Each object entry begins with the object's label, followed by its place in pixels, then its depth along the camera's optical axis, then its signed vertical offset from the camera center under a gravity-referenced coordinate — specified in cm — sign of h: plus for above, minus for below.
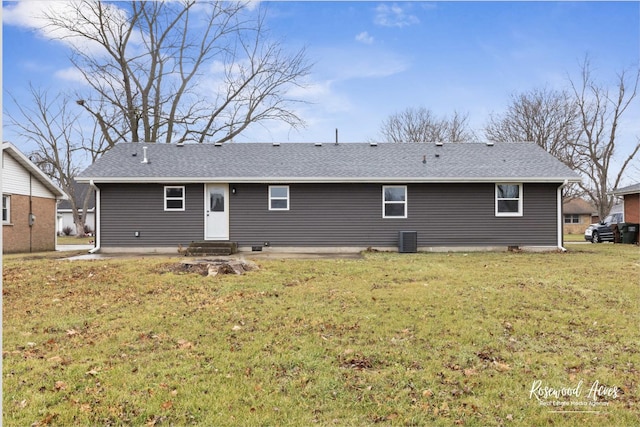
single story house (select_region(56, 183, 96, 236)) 3738 +21
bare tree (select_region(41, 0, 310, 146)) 2528 +944
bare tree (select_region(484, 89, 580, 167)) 3209 +734
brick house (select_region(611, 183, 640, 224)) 1930 +56
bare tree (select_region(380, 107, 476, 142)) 3666 +778
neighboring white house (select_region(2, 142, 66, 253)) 1628 +47
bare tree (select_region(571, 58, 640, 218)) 3059 +658
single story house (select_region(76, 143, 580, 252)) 1444 +25
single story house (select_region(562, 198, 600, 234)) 4819 -36
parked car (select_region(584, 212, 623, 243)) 2150 -84
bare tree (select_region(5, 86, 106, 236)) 2991 +585
